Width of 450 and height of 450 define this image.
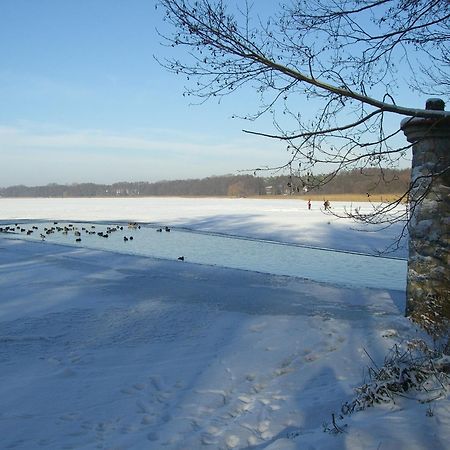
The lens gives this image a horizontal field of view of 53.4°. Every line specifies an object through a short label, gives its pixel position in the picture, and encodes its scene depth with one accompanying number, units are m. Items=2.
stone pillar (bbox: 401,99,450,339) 5.84
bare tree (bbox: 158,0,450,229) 3.30
